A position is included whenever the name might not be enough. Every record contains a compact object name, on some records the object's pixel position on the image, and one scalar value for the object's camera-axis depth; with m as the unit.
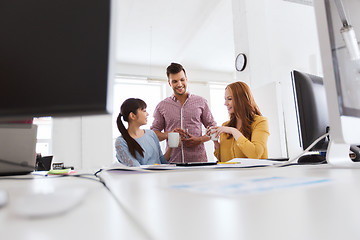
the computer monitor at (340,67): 0.59
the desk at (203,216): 0.16
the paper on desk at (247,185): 0.31
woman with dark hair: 1.69
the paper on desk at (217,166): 0.77
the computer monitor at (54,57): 0.37
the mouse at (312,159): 1.06
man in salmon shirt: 1.92
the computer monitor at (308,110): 0.96
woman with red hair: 1.54
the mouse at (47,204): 0.22
